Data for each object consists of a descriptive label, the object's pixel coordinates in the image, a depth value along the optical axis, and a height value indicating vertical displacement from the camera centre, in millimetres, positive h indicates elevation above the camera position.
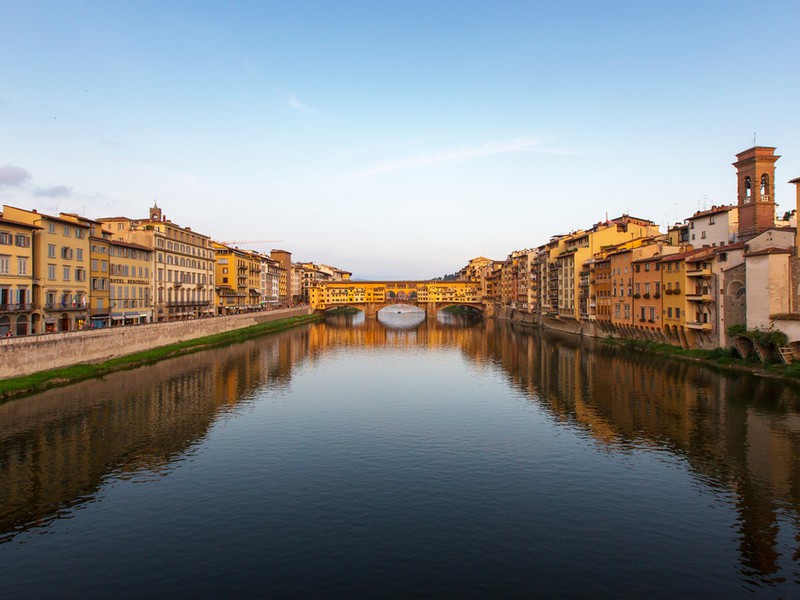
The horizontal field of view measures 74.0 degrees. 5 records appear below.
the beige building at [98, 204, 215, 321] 63156 +5497
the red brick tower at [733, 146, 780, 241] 45719 +9890
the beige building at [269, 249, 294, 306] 134725 +7858
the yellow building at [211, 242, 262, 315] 91688 +4542
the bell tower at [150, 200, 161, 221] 76938 +13224
